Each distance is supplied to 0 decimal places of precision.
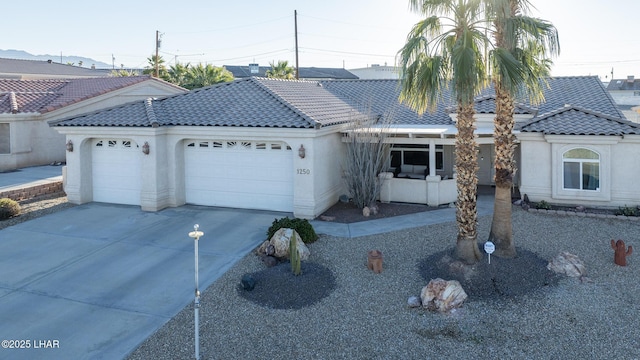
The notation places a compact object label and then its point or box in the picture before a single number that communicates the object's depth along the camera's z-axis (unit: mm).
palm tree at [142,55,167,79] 46531
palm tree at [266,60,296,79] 43500
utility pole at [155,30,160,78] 45756
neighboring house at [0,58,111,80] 45312
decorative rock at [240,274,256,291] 10391
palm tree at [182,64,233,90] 39500
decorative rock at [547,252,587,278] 11031
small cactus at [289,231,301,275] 10867
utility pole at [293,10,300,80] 46469
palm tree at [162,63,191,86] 41625
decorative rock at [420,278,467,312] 9431
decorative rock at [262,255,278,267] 11789
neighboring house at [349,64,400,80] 72500
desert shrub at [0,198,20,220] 16297
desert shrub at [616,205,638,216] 15961
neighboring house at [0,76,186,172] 25594
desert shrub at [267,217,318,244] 13203
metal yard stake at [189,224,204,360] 7752
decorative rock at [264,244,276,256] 12234
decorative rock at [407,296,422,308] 9594
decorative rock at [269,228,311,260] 12102
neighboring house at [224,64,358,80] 72238
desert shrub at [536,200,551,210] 17031
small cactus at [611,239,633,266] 11562
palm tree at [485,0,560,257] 10570
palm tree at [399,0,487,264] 10758
